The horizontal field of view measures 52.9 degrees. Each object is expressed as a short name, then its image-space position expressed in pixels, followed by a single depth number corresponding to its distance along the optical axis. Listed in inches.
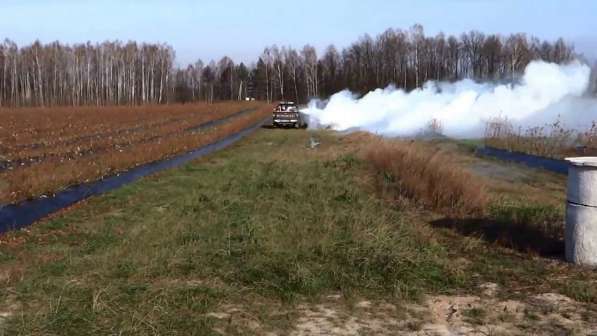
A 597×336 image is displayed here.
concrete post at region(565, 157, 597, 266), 301.7
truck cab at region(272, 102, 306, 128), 1849.2
